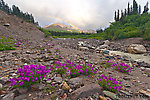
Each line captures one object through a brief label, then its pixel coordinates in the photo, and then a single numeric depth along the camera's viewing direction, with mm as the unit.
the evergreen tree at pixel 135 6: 58078
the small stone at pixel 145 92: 2590
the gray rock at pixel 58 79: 2729
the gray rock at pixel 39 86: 2267
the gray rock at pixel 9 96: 1808
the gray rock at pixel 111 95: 2331
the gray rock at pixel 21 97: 1915
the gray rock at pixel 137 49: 10781
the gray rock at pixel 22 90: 2052
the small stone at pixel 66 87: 2417
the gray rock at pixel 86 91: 2188
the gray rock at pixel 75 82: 2588
